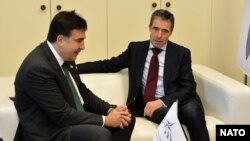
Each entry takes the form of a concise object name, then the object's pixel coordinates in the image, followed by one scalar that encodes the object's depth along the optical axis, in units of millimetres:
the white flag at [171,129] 1489
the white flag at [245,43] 3041
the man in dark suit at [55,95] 2137
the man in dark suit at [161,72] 2738
